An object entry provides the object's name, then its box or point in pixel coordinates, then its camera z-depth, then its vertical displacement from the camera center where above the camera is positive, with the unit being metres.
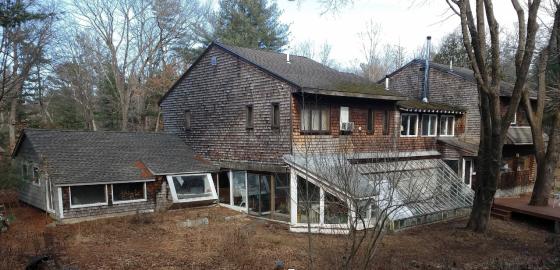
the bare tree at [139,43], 30.39 +6.33
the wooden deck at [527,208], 13.83 -3.92
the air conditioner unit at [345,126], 14.55 -0.45
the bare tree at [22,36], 13.76 +3.56
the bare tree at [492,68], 11.45 +1.43
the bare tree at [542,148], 14.85 -1.45
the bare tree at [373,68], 39.31 +5.13
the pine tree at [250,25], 33.66 +8.55
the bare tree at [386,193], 9.99 -3.07
